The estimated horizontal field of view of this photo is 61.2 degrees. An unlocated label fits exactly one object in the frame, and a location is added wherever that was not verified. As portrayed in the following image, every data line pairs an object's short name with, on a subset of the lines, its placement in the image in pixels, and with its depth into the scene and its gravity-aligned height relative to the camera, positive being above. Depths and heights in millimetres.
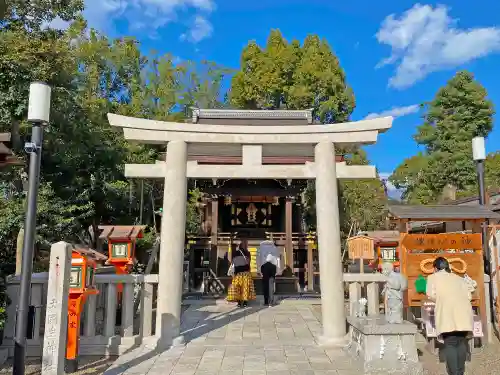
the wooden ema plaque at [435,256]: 7164 -67
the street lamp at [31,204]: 4711 +554
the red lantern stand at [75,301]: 5648 -658
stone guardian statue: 5598 -574
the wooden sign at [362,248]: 11594 +130
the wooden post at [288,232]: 15211 +744
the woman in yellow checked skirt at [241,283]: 10961 -790
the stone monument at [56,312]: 5062 -732
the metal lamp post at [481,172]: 8023 +1517
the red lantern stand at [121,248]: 9539 +90
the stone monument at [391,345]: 5359 -1175
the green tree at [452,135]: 25156 +7384
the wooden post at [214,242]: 14800 +360
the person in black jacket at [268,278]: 10961 -669
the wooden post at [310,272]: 14883 -678
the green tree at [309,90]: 22062 +9158
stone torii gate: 6977 +1421
